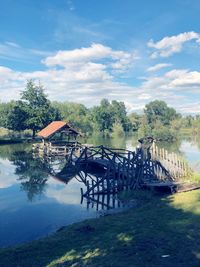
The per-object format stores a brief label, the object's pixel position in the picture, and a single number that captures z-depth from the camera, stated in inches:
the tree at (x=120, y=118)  3504.7
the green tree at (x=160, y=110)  3868.4
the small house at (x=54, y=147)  1172.3
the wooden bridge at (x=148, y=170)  520.9
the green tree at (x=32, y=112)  2058.2
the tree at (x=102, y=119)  3314.5
